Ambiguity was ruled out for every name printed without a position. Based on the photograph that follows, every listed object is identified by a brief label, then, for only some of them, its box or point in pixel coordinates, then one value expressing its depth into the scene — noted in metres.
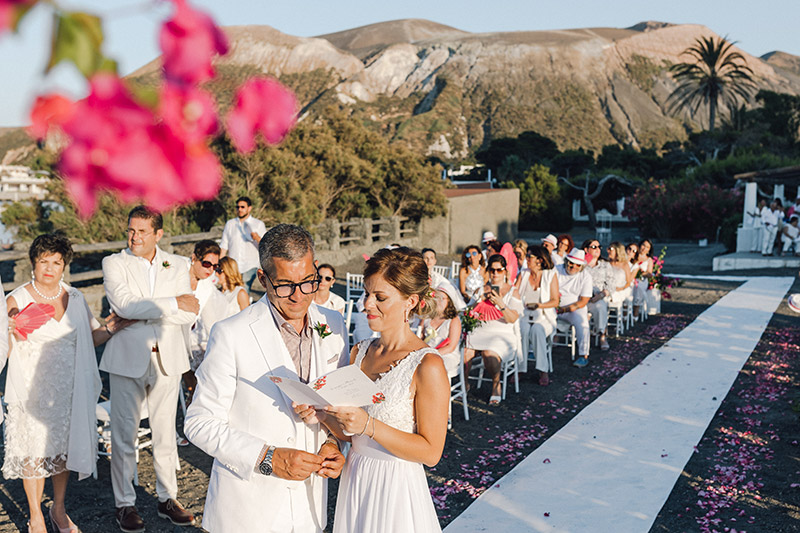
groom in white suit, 2.57
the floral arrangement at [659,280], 12.81
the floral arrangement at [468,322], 7.48
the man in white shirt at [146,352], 4.39
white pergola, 21.45
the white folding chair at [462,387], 6.91
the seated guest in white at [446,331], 6.53
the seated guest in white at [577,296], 9.36
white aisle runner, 4.79
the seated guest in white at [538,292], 8.68
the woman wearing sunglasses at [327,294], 6.82
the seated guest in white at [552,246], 10.75
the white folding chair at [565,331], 9.45
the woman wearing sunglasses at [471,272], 9.23
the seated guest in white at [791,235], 20.61
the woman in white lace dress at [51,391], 4.18
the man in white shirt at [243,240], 10.31
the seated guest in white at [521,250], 10.57
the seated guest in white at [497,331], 7.77
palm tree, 67.94
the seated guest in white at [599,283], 10.38
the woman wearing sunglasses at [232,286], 6.23
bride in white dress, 2.74
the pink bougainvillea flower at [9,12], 0.55
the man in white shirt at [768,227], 20.80
